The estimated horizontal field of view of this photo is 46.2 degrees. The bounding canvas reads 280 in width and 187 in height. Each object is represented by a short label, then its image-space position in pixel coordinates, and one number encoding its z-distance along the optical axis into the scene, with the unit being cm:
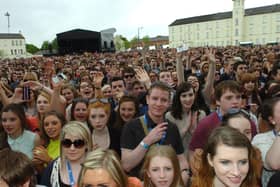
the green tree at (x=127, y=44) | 11734
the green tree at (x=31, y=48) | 13350
